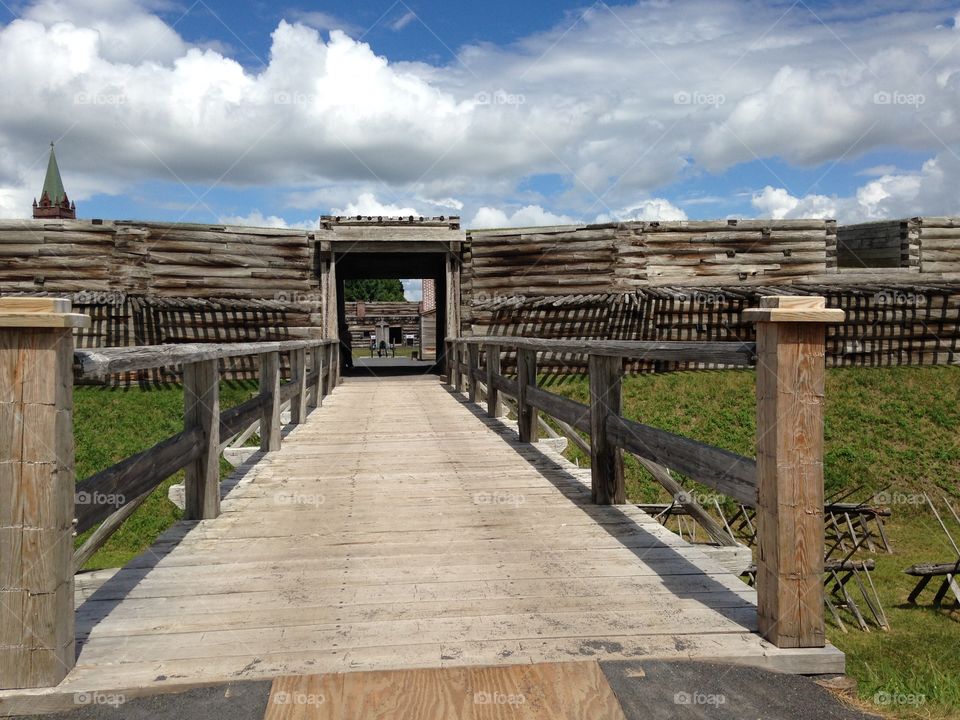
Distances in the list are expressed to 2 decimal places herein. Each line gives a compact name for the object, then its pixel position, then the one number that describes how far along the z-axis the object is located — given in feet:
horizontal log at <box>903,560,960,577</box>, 36.65
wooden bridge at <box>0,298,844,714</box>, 9.03
